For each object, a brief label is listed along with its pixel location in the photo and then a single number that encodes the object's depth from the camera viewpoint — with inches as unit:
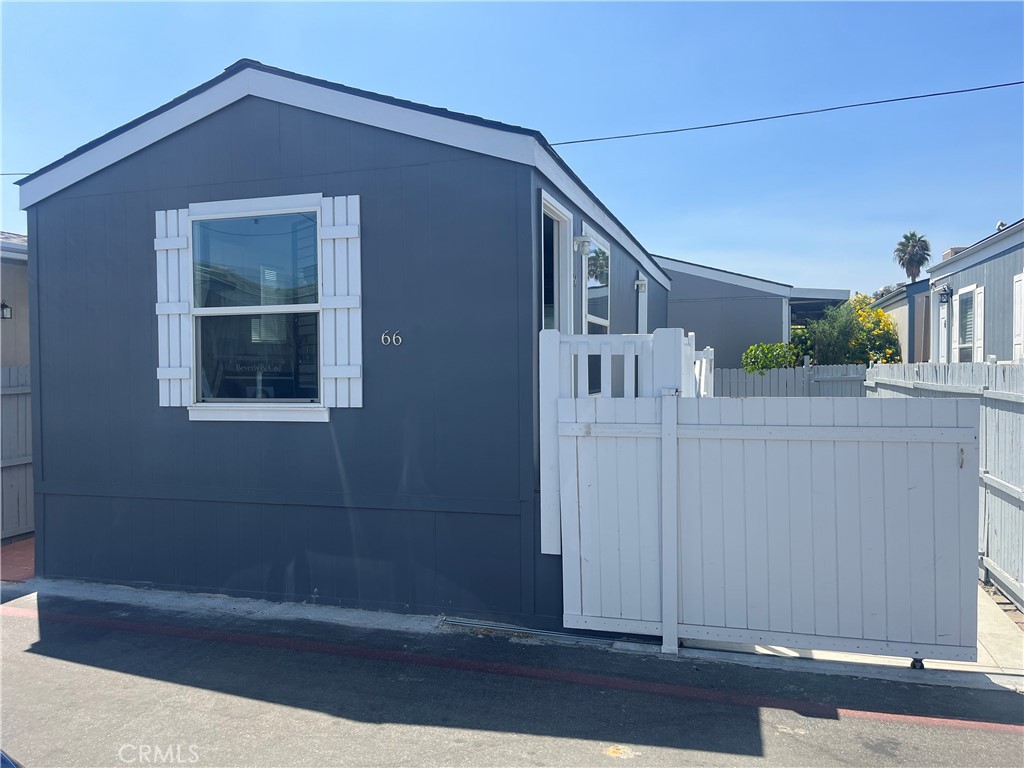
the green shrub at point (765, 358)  491.8
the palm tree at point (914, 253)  1670.8
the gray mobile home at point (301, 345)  200.1
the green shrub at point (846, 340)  665.0
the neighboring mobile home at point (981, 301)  378.3
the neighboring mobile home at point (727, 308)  593.3
